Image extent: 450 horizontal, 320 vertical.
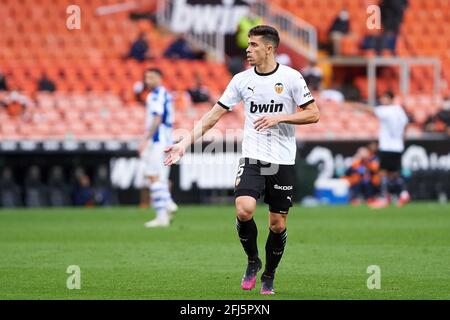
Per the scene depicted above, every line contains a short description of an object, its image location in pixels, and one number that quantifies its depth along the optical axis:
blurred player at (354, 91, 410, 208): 21.38
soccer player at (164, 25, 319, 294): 9.40
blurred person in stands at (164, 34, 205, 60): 30.45
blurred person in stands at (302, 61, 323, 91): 29.14
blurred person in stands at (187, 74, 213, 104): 27.13
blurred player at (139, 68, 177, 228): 17.06
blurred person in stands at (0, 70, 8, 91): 26.43
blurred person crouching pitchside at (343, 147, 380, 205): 24.27
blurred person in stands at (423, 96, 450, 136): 26.41
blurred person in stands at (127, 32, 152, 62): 29.45
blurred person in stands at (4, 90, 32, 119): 25.39
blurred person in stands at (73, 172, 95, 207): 23.95
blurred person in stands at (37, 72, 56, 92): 27.08
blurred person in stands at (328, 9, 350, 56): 32.53
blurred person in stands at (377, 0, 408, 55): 32.25
